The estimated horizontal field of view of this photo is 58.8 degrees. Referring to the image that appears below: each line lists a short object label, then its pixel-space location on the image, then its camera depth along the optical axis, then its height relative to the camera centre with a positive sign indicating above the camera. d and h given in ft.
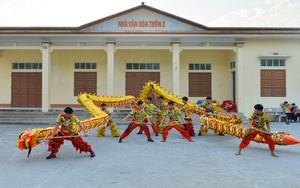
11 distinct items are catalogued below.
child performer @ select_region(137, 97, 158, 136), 29.25 -1.27
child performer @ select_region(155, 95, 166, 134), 32.12 -1.81
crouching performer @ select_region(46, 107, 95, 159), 20.71 -2.99
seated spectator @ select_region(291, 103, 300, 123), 46.16 -2.32
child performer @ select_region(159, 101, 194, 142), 27.78 -2.59
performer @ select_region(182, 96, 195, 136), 32.08 -2.58
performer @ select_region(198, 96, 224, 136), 32.91 -1.04
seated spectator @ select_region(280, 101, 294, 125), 45.44 -2.10
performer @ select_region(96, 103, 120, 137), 31.40 -3.89
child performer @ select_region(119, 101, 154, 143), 27.53 -2.30
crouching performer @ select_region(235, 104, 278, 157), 21.79 -2.45
